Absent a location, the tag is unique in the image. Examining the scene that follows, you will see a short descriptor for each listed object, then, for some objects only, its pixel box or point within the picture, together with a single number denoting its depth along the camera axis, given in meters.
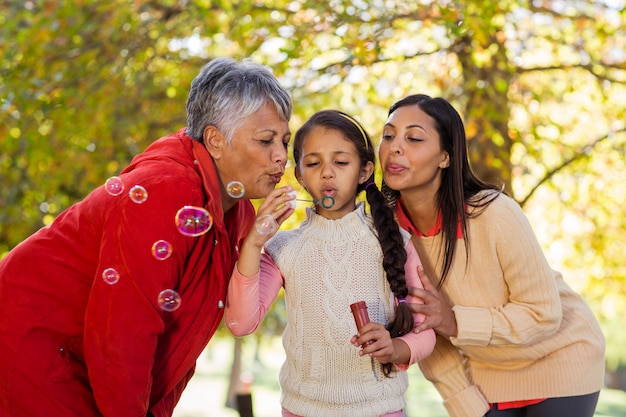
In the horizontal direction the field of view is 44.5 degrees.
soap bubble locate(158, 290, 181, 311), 2.24
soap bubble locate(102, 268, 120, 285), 2.18
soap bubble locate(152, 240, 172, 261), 2.20
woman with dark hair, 2.78
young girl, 2.49
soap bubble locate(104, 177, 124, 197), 2.24
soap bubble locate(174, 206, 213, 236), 2.24
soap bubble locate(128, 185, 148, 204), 2.21
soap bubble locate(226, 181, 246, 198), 2.50
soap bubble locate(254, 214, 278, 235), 2.41
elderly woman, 2.18
